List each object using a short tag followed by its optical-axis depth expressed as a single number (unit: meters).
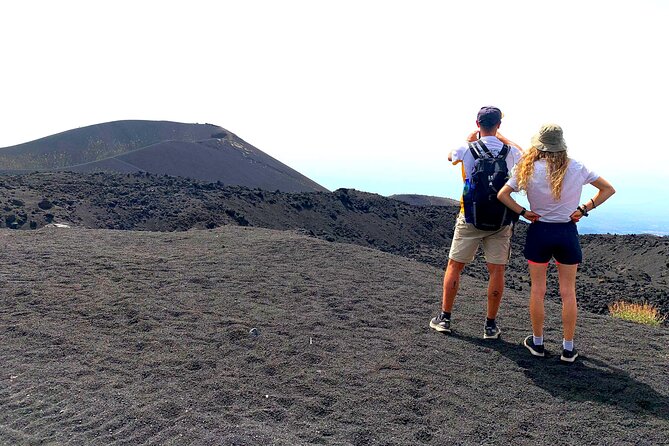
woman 4.92
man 5.42
